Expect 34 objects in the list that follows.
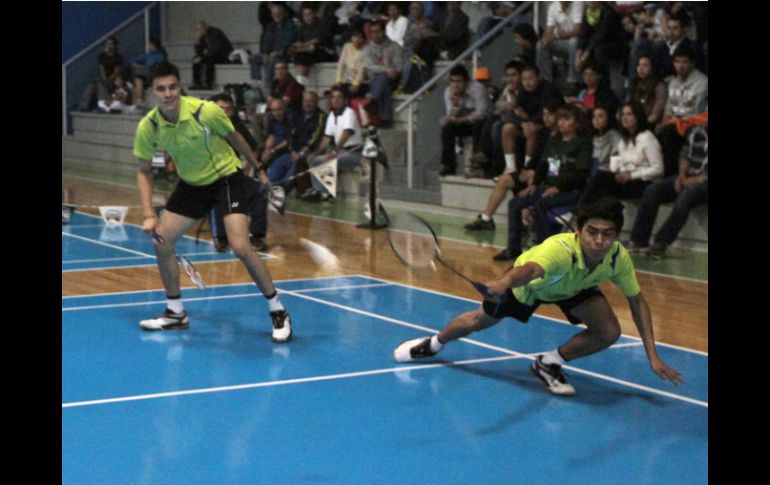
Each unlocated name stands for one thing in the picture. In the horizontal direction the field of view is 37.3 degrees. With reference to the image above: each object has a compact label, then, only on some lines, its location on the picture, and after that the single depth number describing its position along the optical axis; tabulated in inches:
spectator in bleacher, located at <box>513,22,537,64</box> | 603.8
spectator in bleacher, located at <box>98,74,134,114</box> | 1005.2
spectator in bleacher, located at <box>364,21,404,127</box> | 695.7
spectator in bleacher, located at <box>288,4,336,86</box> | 789.9
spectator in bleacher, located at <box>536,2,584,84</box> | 597.6
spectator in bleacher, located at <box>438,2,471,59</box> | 687.7
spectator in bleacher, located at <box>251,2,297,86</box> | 815.1
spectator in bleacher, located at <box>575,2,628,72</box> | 560.7
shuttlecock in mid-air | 458.9
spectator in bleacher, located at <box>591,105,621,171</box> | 489.4
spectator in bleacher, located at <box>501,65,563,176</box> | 549.6
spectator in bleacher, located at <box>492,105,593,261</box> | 472.1
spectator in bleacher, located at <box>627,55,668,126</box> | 502.3
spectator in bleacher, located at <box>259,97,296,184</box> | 666.8
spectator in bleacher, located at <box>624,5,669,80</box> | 529.3
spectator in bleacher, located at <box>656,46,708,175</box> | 482.0
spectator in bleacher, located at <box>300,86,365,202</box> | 646.5
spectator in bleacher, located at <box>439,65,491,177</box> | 615.5
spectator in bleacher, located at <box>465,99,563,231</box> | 496.4
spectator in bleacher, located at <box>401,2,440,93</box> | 692.7
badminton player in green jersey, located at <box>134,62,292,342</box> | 308.3
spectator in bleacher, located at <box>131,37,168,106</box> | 997.2
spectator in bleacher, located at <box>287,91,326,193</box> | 660.7
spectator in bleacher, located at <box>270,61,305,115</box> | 701.3
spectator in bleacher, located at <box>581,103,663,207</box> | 477.1
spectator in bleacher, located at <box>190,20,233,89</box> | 919.0
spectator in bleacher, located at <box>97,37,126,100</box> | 1031.6
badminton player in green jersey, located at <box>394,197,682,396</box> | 232.5
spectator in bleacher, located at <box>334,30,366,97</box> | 716.7
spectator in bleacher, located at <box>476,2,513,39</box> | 668.7
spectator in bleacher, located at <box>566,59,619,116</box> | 515.2
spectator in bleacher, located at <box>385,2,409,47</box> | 721.6
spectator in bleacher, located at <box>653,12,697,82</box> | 517.1
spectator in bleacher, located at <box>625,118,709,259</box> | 463.5
